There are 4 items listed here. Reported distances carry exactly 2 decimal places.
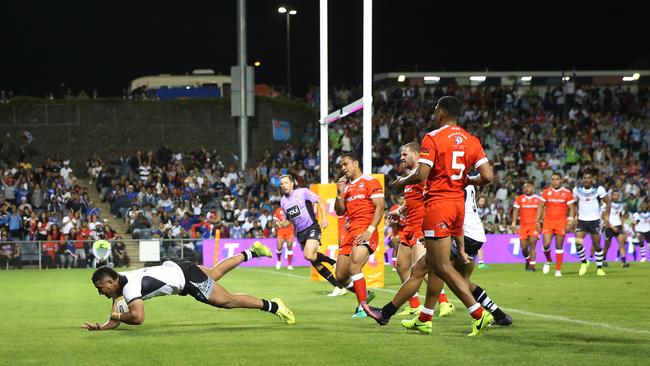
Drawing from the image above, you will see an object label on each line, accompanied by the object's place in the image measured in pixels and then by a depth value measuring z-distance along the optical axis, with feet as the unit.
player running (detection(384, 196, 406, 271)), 93.18
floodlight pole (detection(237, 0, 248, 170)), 128.36
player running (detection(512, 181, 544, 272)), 81.25
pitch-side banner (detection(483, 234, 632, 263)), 102.99
